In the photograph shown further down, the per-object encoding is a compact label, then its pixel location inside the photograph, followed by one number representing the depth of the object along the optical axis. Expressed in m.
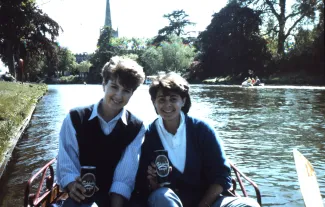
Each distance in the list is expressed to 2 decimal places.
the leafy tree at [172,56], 65.81
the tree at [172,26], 79.31
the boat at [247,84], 39.29
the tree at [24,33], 31.61
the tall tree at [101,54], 89.50
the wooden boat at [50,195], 3.46
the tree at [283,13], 38.71
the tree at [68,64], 108.31
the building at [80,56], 149.12
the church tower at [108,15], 140.88
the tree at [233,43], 47.69
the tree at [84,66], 107.59
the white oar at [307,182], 3.53
